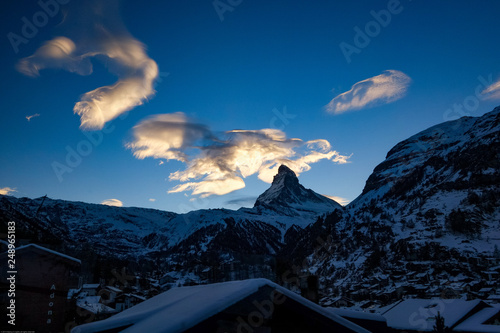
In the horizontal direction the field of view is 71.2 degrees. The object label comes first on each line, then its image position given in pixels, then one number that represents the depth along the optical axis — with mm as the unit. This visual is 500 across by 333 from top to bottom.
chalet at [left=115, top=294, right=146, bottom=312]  68188
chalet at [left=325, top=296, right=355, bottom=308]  93694
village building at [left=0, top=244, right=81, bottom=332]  19594
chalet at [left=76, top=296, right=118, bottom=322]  36772
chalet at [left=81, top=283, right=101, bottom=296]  72362
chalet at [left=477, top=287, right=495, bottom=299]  89750
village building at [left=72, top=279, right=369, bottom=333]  6062
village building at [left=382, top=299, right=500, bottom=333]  35938
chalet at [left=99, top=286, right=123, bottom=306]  67000
